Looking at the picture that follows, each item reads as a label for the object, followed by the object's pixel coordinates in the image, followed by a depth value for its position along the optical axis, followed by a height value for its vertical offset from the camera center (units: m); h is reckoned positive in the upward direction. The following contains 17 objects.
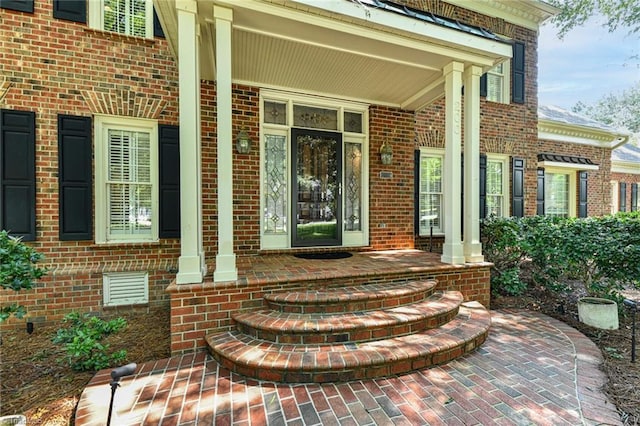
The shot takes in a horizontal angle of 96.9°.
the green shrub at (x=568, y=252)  3.63 -0.58
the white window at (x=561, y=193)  7.95 +0.50
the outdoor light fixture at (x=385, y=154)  5.22 +1.05
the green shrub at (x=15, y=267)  2.31 -0.47
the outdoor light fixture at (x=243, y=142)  4.33 +1.05
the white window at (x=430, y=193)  5.83 +0.37
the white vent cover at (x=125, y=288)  4.05 -1.12
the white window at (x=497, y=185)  6.50 +0.60
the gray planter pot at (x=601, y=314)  3.48 -1.29
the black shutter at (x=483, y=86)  6.30 +2.78
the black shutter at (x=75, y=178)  3.87 +0.45
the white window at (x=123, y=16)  4.04 +2.84
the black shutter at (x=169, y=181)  4.24 +0.45
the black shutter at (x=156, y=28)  4.23 +2.72
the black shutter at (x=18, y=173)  3.67 +0.49
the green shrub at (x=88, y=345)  2.53 -1.21
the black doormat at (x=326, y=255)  4.52 -0.73
